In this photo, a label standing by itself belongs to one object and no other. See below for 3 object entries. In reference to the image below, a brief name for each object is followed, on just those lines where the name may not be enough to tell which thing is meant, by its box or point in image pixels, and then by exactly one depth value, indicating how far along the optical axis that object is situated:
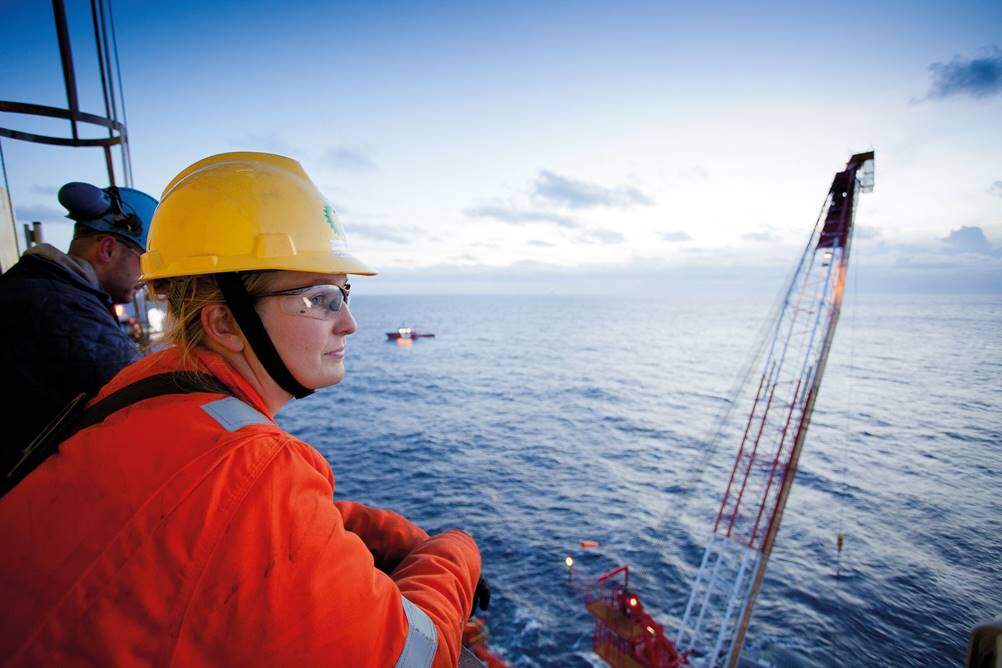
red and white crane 14.62
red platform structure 14.03
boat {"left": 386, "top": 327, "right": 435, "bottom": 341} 89.19
